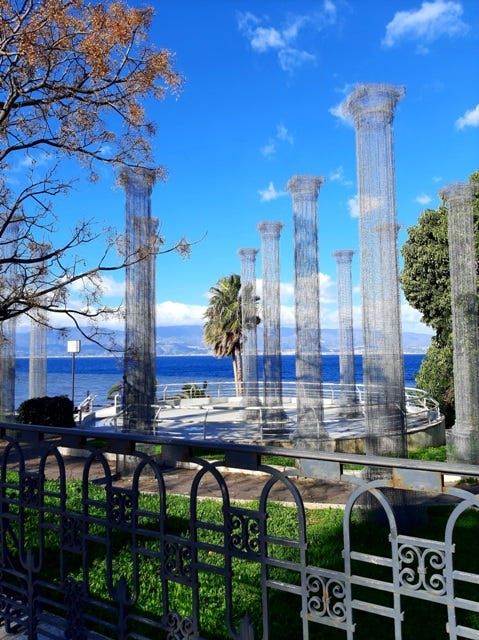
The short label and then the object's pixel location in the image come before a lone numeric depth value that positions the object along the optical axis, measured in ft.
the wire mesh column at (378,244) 20.27
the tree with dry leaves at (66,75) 13.89
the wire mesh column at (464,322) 28.17
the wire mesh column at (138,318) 27.45
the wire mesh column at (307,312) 30.73
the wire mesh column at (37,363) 46.93
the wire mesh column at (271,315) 41.14
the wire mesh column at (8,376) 39.99
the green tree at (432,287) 53.52
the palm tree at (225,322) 93.25
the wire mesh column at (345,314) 50.65
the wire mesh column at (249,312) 50.67
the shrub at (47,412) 38.68
